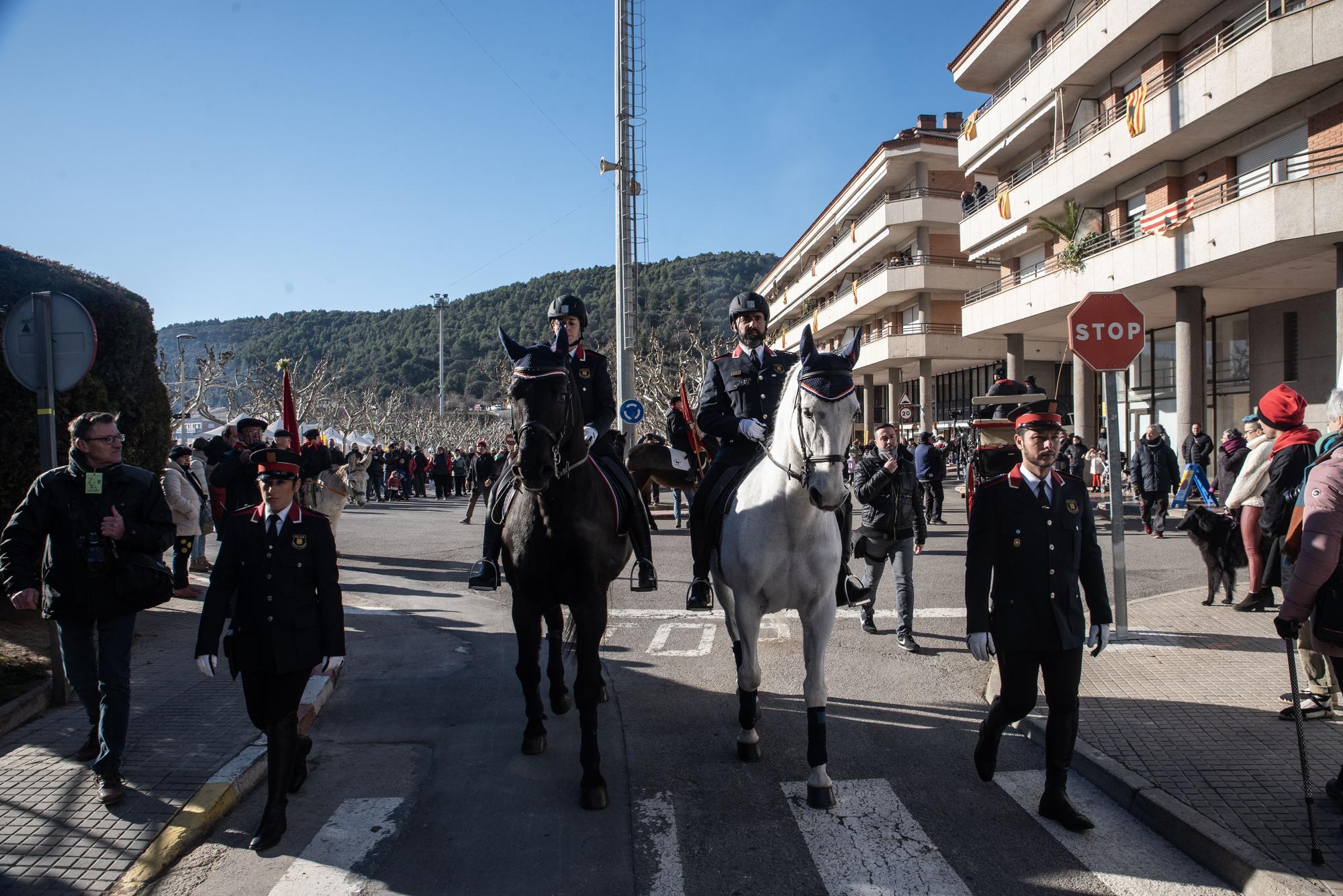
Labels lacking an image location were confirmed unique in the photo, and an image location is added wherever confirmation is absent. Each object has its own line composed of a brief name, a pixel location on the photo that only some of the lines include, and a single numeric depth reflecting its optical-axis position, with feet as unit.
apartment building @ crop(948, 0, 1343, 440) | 54.95
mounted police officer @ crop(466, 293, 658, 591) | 19.24
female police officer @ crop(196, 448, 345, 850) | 14.49
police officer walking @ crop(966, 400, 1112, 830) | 14.48
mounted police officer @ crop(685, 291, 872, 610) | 19.61
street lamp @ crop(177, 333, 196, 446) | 104.42
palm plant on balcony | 75.36
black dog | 30.63
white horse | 14.69
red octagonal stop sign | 26.04
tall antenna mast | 72.64
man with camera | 15.94
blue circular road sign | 66.90
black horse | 15.46
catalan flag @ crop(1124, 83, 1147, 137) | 67.62
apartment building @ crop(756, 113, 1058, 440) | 125.80
